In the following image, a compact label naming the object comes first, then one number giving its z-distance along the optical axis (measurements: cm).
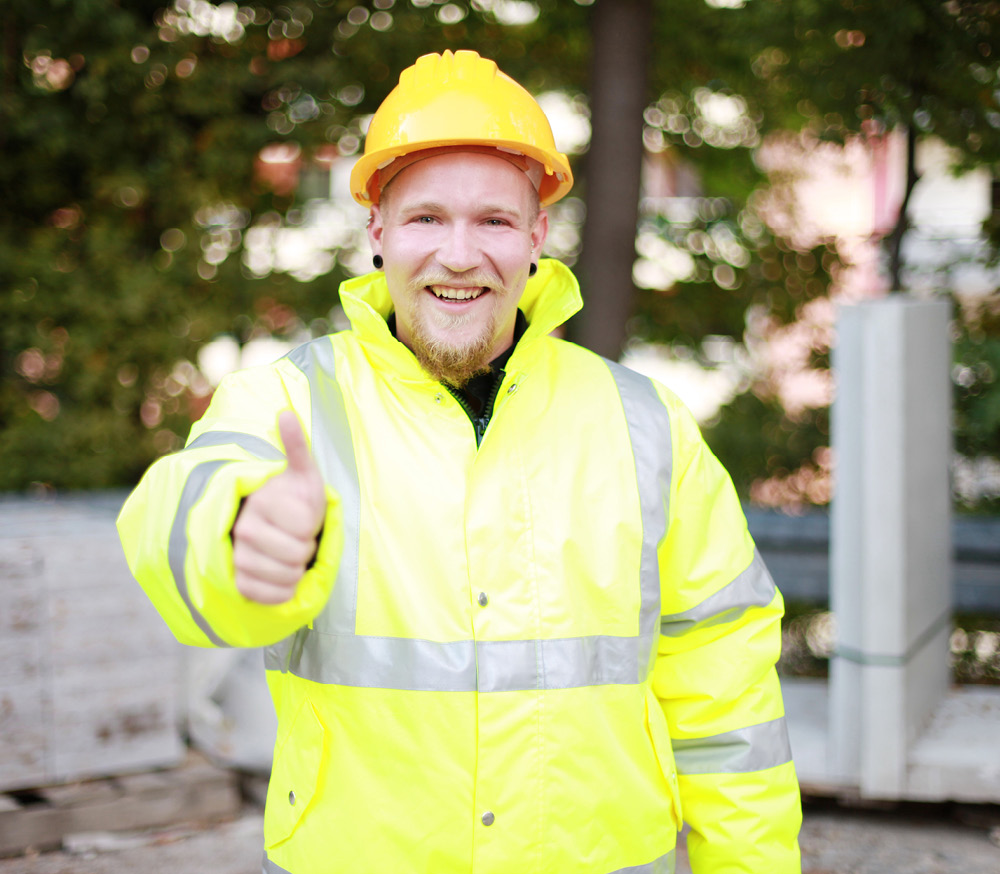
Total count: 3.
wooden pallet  381
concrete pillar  381
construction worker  180
